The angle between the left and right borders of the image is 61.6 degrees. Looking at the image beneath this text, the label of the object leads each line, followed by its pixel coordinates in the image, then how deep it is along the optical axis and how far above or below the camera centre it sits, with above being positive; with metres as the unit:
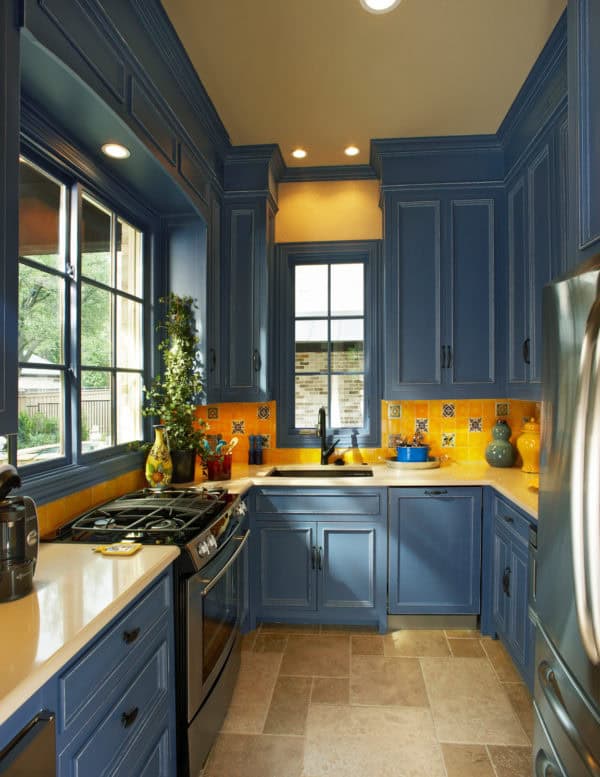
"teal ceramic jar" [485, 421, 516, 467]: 3.21 -0.37
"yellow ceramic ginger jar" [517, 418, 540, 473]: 2.96 -0.33
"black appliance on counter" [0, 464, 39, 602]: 1.22 -0.37
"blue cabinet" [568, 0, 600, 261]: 1.39 +0.75
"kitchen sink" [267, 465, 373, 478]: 3.23 -0.53
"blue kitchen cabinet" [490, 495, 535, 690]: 2.26 -0.95
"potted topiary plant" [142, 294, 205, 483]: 2.69 +0.01
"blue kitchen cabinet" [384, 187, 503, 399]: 3.12 +0.62
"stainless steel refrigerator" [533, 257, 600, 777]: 1.07 -0.34
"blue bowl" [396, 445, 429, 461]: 3.20 -0.40
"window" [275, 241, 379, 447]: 3.51 +0.37
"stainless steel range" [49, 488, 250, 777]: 1.66 -0.70
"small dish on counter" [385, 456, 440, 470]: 3.16 -0.47
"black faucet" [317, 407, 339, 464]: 3.31 -0.34
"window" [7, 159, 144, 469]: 1.86 +0.28
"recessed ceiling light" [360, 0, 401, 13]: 1.95 +1.50
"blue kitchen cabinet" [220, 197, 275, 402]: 3.18 +0.60
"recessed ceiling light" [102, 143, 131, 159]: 2.01 +0.98
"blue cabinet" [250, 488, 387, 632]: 2.88 -0.95
